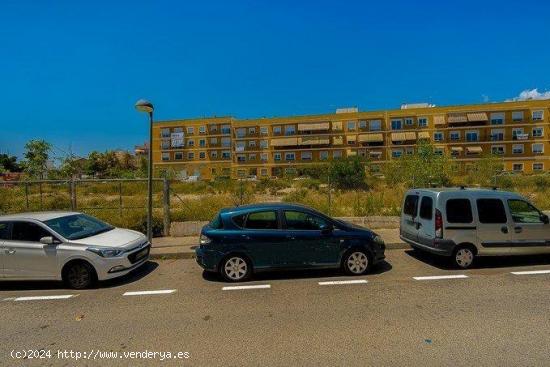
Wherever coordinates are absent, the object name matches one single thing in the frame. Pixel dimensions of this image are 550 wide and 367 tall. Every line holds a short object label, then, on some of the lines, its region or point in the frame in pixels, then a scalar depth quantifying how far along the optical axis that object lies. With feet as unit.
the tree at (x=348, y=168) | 135.44
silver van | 23.04
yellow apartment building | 196.03
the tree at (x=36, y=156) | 113.28
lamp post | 29.58
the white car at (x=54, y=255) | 21.12
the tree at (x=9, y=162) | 260.01
